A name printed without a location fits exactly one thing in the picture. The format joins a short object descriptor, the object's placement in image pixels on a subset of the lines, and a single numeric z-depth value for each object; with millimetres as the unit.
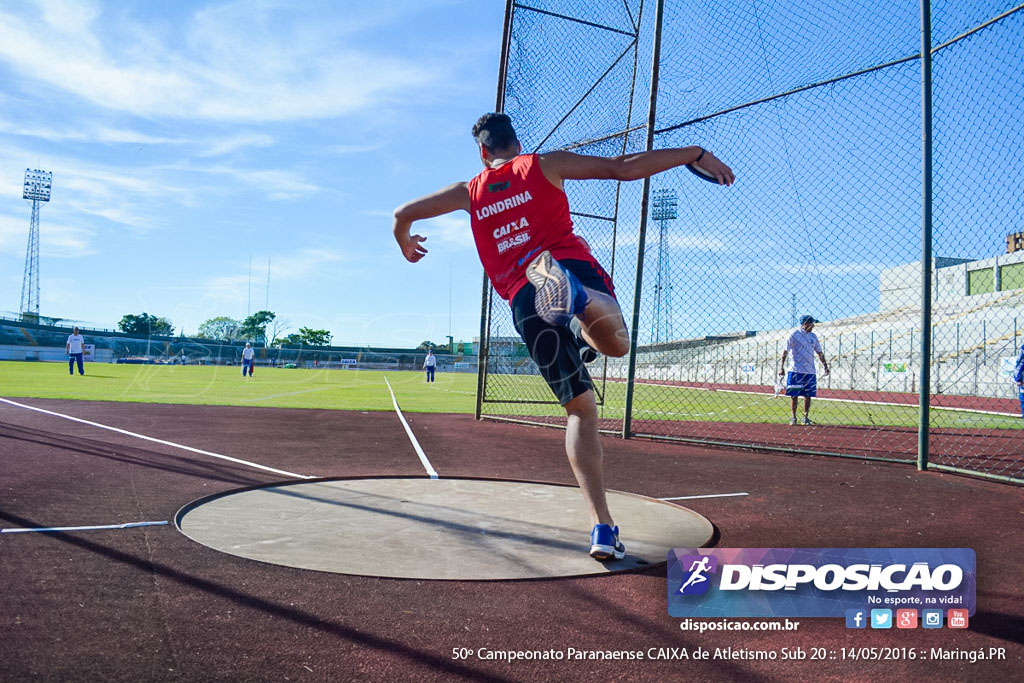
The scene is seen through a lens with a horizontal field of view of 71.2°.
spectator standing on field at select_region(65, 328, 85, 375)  27338
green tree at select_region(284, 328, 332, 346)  112012
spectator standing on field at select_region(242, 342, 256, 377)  34469
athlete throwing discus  3412
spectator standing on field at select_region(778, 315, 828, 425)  13078
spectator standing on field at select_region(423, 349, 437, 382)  36281
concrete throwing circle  3381
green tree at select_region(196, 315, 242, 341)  111750
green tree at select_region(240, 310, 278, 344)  121962
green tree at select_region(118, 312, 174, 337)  97662
